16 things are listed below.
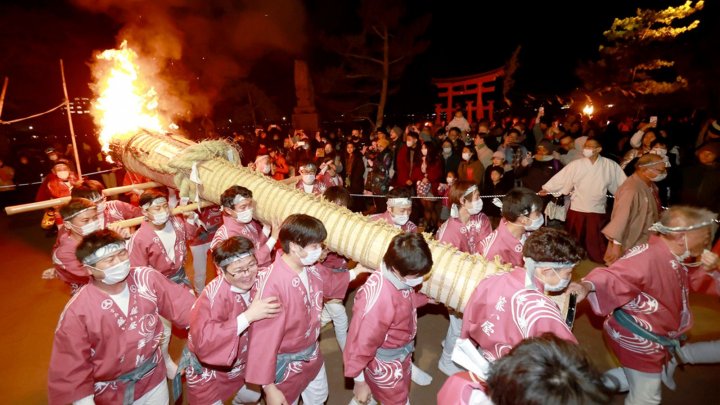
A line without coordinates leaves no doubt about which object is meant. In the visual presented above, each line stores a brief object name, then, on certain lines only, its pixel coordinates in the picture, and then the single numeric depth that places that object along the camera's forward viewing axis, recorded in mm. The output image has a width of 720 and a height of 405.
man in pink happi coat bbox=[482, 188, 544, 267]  3527
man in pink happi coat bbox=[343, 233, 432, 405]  2506
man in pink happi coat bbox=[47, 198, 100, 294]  3525
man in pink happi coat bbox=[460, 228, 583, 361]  2055
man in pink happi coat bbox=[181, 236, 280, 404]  2445
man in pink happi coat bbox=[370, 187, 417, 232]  4035
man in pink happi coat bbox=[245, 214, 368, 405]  2494
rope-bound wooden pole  2850
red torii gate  19005
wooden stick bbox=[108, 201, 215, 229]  3678
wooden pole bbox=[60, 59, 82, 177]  5234
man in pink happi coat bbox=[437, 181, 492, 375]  4152
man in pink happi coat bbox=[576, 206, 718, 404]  2707
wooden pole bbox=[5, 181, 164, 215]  3678
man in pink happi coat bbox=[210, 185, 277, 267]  3680
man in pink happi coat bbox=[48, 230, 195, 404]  2283
